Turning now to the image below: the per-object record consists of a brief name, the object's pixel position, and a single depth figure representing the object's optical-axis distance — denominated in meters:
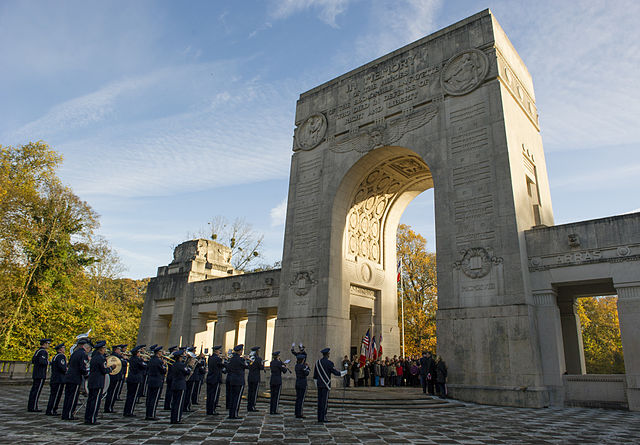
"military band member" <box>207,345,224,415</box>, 10.12
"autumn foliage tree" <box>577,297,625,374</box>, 34.94
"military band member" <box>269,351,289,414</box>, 10.34
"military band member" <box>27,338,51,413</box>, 9.85
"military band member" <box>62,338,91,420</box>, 8.71
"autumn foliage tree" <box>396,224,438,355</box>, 29.62
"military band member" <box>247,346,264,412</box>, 10.69
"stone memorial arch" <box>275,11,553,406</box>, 13.92
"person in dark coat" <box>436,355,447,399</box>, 13.94
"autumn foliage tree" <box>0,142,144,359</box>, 20.66
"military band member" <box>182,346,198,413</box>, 10.42
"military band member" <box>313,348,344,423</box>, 9.18
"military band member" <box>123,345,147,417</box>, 9.53
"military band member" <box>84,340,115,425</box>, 8.28
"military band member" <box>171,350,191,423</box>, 8.52
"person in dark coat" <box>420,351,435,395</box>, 14.50
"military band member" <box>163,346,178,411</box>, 10.81
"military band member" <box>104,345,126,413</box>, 10.20
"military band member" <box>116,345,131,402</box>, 10.73
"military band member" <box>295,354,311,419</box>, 9.88
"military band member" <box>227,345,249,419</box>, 9.41
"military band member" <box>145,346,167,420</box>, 9.04
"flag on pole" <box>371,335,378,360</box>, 18.75
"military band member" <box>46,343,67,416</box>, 9.34
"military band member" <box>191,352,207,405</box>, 10.76
